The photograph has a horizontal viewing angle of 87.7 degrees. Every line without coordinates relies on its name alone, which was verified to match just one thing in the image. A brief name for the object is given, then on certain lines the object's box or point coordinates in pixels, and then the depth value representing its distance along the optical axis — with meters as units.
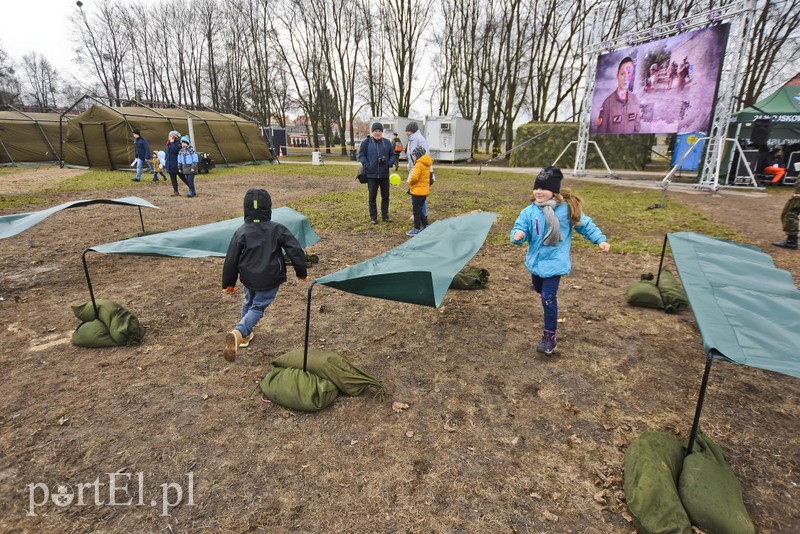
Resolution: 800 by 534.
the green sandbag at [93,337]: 4.24
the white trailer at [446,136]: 28.42
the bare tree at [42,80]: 59.22
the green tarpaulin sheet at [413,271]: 2.95
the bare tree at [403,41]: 35.97
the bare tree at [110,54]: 44.66
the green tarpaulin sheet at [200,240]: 3.93
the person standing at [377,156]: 8.85
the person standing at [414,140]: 8.27
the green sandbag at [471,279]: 5.96
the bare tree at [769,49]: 23.06
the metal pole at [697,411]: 2.25
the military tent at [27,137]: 22.42
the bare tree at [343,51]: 37.78
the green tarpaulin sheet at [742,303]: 2.12
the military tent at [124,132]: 20.20
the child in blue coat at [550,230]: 3.76
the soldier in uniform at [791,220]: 7.49
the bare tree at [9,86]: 44.38
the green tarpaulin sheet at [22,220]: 4.56
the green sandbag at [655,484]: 2.22
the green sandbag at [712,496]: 2.22
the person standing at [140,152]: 16.97
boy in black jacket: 3.90
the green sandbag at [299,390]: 3.30
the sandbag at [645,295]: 5.28
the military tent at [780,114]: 15.76
